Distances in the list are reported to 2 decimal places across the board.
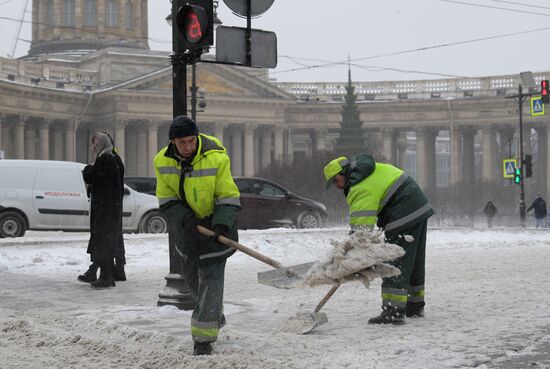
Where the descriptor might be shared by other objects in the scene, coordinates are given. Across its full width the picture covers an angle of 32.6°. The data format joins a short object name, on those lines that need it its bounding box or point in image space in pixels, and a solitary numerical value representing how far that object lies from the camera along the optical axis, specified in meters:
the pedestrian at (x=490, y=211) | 43.38
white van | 20.98
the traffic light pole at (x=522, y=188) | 39.24
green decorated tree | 64.50
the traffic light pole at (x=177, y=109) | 9.48
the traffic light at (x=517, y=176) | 40.09
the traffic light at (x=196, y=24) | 9.14
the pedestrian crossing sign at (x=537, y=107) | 37.22
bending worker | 8.30
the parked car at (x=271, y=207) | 28.31
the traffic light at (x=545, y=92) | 34.56
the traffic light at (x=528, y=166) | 39.50
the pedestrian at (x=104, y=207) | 12.00
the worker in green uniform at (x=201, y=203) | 7.14
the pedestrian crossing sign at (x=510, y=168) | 41.44
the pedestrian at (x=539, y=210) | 37.94
